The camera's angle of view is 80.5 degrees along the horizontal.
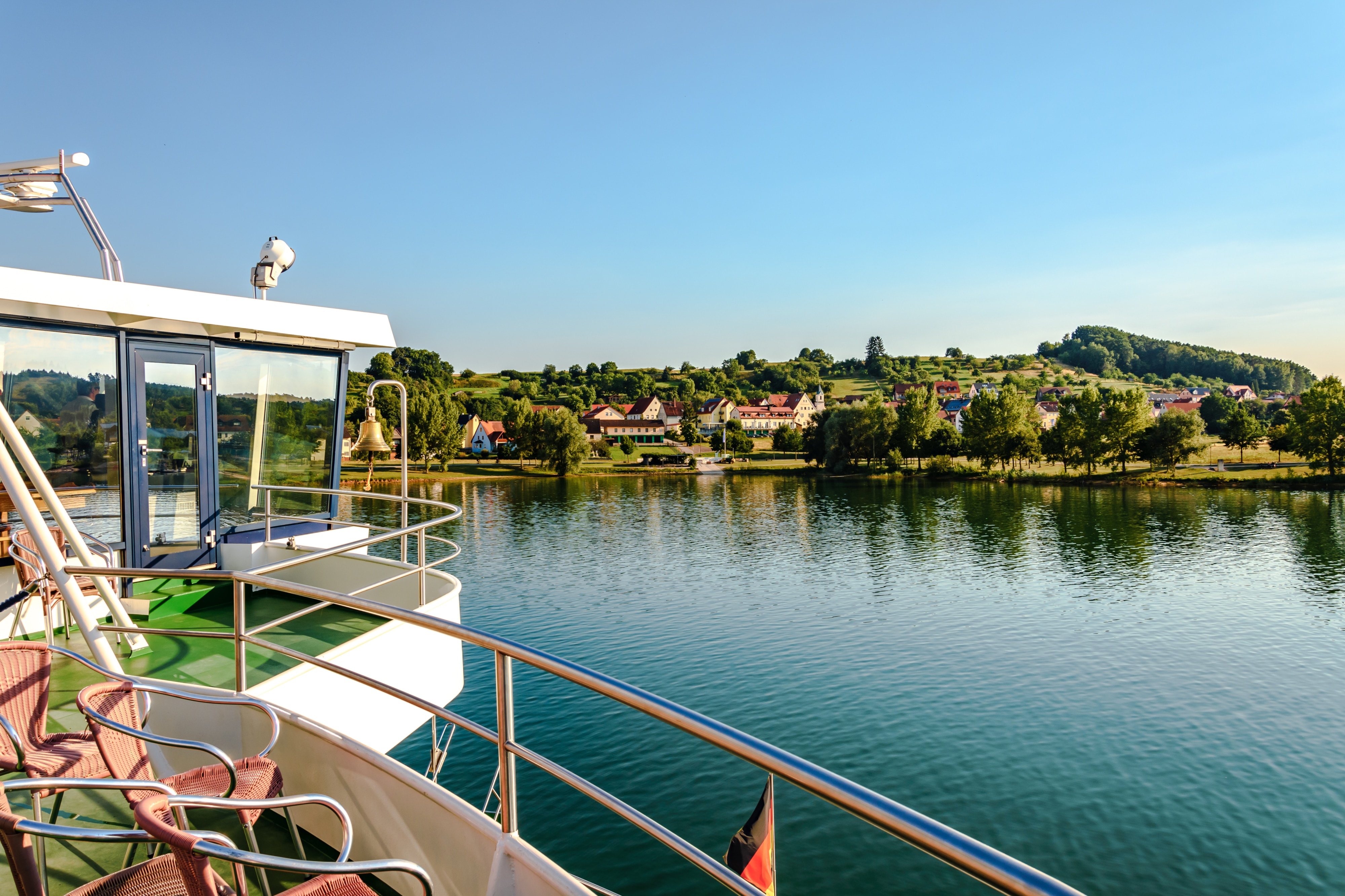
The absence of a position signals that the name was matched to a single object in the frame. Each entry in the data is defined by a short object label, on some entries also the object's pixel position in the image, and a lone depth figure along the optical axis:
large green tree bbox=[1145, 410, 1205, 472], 65.38
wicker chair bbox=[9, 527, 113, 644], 5.51
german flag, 6.48
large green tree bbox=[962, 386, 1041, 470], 74.31
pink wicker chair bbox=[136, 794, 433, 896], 1.85
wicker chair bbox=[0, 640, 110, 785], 3.04
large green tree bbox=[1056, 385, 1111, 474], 68.25
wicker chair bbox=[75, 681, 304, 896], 2.86
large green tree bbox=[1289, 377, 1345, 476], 59.03
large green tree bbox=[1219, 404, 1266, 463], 76.25
